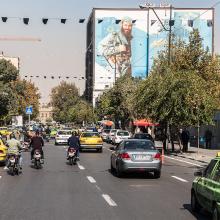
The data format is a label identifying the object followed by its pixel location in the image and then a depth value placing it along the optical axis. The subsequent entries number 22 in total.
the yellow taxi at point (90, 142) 40.91
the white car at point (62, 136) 54.48
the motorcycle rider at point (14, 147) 21.81
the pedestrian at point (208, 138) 46.00
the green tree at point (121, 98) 74.62
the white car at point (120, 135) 53.24
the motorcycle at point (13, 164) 21.61
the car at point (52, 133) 77.50
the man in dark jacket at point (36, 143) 24.78
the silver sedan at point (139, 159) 20.50
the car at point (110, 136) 58.35
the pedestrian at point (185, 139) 41.41
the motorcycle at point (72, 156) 27.28
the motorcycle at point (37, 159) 24.81
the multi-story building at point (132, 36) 136.25
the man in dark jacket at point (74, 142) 27.33
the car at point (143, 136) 42.88
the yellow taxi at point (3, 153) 25.73
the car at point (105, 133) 65.73
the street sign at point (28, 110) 72.00
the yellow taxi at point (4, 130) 57.67
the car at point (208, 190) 10.04
